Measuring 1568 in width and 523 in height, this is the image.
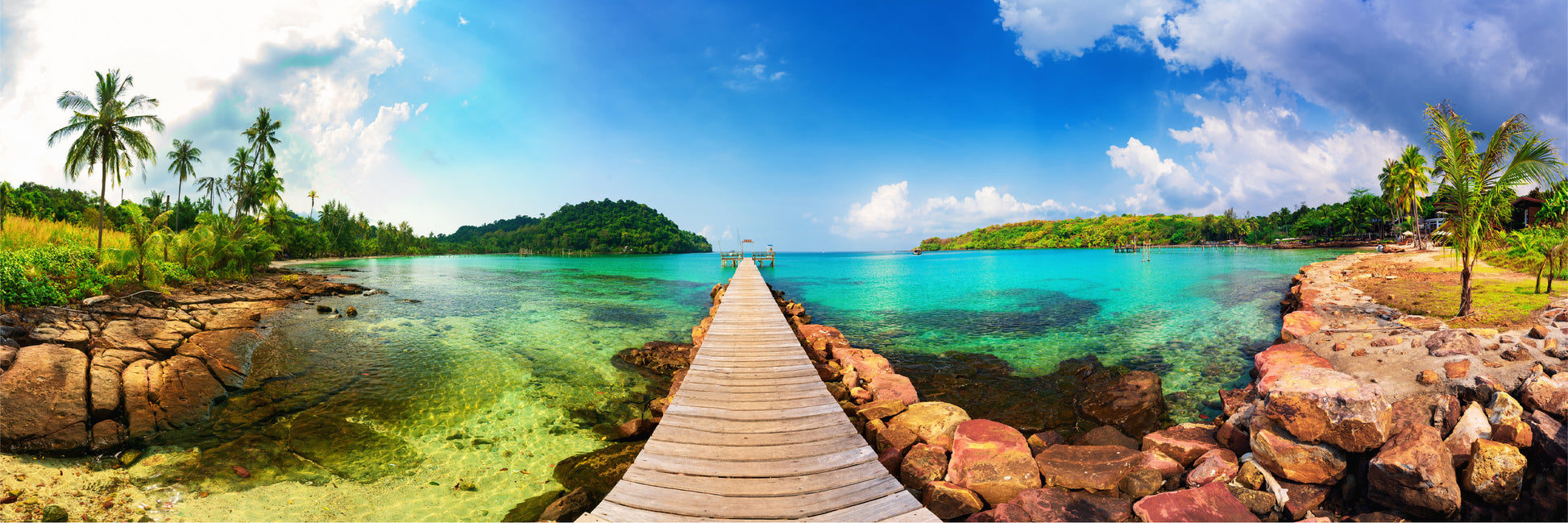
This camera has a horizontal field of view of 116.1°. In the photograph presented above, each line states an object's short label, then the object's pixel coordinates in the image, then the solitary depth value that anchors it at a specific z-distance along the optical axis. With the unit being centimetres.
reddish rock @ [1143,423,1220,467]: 484
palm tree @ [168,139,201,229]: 4031
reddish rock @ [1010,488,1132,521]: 385
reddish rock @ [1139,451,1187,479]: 462
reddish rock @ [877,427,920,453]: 529
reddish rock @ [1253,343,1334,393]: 709
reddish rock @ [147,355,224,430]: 644
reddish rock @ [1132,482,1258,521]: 371
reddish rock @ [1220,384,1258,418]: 669
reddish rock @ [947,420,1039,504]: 439
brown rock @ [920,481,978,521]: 419
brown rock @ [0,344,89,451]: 522
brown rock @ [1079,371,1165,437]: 700
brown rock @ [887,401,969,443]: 555
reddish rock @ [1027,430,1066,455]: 539
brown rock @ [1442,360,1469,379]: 521
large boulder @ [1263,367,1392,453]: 413
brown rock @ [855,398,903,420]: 623
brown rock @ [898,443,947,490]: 468
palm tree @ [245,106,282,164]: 3931
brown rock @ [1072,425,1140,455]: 559
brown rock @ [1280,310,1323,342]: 941
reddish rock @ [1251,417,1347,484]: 417
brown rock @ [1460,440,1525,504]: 376
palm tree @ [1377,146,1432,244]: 4319
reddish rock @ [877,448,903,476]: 496
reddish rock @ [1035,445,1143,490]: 443
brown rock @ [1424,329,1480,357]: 586
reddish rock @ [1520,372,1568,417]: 412
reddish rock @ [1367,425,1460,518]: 375
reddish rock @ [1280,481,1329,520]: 403
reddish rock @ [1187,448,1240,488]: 437
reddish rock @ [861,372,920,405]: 684
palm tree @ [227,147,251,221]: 4172
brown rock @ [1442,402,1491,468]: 410
